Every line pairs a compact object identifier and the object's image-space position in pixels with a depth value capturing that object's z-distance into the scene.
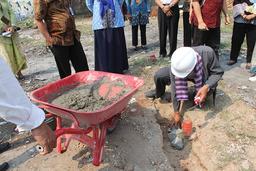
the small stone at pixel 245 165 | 1.95
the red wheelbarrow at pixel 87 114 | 1.80
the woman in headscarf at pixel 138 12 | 4.04
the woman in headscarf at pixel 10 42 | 3.38
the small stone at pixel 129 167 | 2.01
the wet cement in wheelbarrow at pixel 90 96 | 2.00
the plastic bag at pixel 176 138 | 2.25
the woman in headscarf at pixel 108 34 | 3.07
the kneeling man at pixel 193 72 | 2.18
